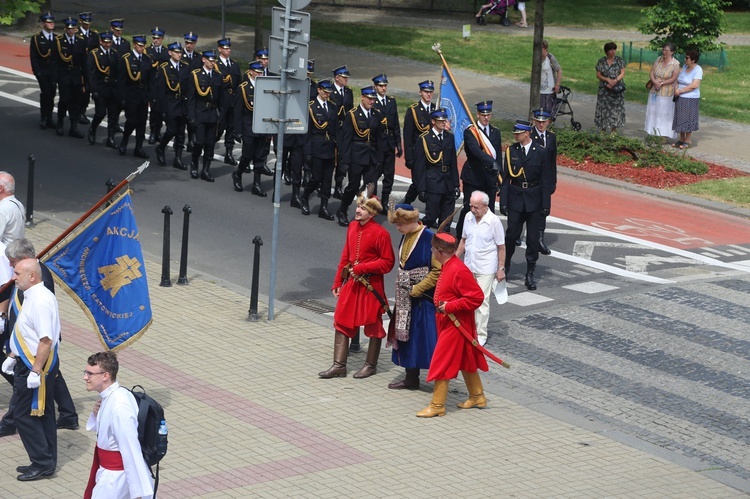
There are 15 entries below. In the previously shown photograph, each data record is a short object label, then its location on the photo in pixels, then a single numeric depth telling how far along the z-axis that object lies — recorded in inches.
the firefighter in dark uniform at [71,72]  922.7
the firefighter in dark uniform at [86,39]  928.9
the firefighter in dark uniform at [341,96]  770.2
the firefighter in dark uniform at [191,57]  848.3
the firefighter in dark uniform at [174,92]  836.6
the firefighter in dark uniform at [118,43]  898.1
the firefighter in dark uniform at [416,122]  749.3
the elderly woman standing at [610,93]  1003.9
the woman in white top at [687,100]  1002.1
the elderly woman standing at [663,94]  1003.3
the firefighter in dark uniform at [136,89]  871.7
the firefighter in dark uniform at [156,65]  871.7
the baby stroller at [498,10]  1612.9
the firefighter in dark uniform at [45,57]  924.0
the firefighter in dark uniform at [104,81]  888.3
